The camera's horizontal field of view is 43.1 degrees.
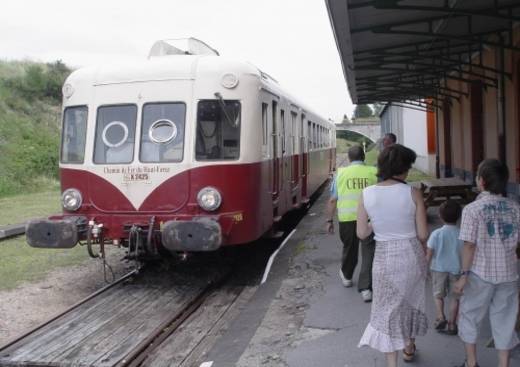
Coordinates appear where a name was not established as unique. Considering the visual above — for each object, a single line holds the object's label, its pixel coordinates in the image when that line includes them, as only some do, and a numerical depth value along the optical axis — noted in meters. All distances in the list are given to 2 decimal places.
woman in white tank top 4.34
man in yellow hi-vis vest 6.56
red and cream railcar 7.74
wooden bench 10.86
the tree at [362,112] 125.88
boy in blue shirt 5.02
